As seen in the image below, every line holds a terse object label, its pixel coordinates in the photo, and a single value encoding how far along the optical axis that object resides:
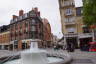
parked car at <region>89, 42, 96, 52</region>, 11.62
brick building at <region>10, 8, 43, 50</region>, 23.44
